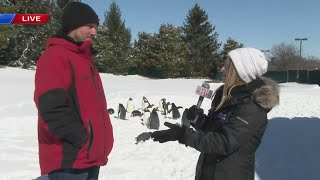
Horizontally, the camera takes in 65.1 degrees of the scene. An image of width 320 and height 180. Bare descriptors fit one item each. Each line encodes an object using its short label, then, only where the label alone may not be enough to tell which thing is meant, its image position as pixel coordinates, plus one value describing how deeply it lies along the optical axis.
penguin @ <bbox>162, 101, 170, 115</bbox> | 8.49
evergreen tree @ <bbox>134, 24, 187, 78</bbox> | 27.95
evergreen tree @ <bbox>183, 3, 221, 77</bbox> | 28.49
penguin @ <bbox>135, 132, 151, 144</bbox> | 5.58
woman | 1.54
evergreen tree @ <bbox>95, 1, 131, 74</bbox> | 27.84
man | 1.62
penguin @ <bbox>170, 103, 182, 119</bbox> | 8.07
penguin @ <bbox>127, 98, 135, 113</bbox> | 8.54
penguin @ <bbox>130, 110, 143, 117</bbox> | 8.02
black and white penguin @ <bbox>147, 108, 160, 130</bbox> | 6.88
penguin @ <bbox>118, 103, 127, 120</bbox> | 7.74
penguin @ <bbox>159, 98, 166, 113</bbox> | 8.74
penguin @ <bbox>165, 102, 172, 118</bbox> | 8.39
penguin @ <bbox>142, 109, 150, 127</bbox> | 7.10
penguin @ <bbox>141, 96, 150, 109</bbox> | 8.81
